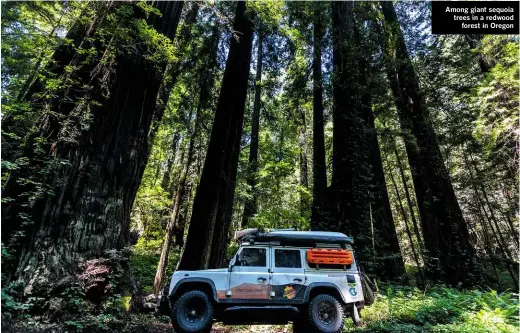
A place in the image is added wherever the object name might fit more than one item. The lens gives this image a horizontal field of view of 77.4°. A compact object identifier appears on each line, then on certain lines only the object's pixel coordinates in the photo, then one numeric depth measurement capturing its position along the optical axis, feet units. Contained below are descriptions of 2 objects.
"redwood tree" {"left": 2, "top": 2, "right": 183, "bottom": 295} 18.51
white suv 18.58
